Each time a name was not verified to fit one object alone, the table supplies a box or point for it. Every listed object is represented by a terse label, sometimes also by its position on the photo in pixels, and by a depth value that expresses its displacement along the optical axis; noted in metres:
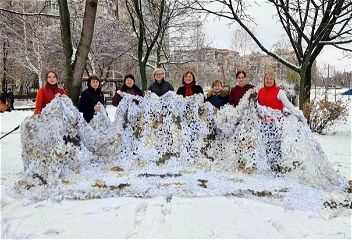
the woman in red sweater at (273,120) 4.10
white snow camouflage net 3.48
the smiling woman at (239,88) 4.71
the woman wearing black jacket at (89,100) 4.93
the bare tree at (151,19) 10.15
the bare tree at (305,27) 8.16
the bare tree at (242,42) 31.61
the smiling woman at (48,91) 4.42
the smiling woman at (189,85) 5.03
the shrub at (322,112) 8.54
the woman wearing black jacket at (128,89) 5.04
